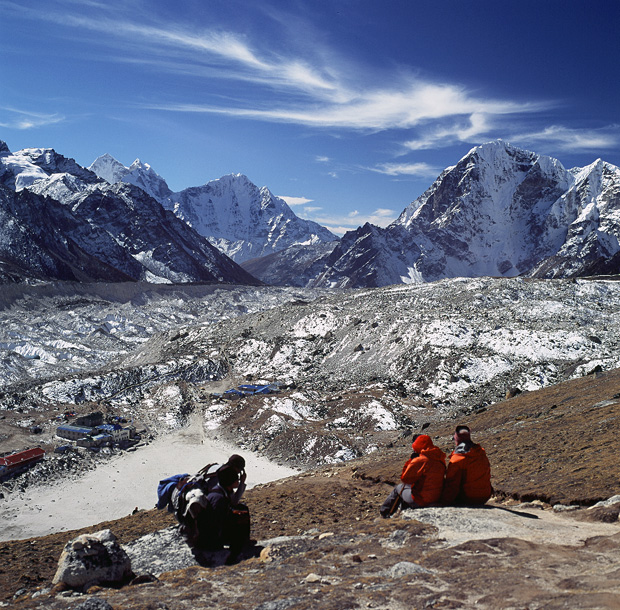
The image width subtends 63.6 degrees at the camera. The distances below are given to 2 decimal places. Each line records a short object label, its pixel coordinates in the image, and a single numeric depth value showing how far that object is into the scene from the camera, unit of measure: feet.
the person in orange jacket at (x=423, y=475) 30.32
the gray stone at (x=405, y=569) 22.13
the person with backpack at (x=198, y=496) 27.68
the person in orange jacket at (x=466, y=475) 30.60
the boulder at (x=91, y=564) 25.48
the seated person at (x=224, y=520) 27.76
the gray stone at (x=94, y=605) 20.97
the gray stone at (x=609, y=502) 29.37
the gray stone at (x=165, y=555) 27.63
